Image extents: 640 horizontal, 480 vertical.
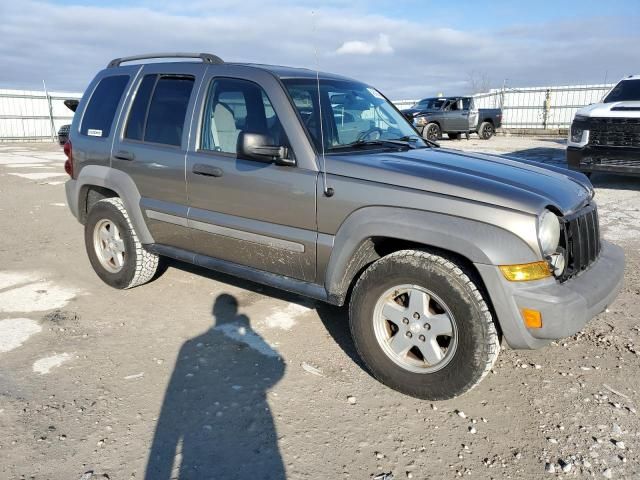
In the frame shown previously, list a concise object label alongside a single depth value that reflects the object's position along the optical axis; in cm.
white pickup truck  827
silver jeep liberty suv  272
